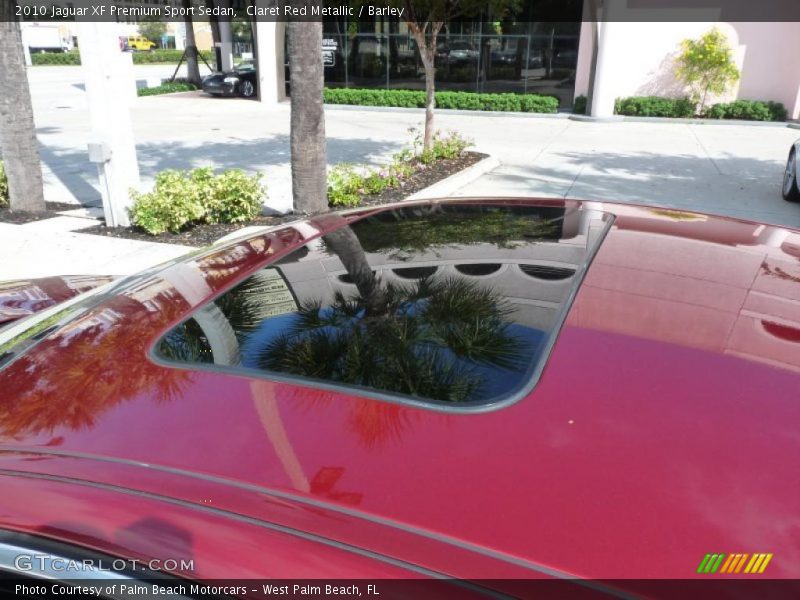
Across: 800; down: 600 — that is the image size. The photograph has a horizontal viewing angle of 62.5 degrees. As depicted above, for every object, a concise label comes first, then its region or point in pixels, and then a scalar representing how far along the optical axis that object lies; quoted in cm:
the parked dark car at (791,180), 960
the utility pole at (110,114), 712
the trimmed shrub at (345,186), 852
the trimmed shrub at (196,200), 730
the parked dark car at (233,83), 2580
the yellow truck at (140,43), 6345
